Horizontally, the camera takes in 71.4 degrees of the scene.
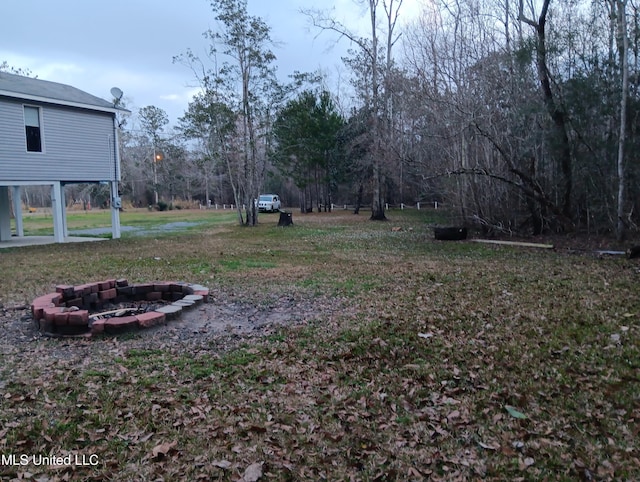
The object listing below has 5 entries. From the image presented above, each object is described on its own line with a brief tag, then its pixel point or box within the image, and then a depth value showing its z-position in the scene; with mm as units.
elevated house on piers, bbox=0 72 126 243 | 11562
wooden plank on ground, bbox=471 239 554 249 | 10000
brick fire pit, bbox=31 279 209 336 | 4027
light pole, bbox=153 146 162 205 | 41866
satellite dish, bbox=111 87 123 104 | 13766
